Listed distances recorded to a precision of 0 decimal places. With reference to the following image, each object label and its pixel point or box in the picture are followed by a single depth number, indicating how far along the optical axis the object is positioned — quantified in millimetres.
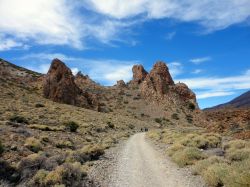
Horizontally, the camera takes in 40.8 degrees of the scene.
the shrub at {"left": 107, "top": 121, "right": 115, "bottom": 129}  58291
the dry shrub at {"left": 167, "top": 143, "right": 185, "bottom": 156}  22484
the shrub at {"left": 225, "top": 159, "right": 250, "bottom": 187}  10602
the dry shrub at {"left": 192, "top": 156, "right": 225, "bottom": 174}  15344
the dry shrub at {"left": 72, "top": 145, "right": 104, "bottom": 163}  19794
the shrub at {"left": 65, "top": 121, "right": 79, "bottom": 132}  38622
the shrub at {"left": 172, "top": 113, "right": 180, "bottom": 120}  106662
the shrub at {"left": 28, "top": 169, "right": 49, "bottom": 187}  13038
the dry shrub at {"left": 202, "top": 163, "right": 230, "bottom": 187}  12613
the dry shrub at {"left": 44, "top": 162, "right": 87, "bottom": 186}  12977
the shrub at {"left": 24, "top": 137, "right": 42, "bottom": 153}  21525
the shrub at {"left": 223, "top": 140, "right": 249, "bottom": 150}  19953
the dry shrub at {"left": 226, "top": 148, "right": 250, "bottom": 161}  16375
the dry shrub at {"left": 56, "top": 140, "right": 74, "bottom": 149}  25745
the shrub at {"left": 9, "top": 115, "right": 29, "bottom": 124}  35062
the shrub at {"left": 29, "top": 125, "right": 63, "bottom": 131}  32650
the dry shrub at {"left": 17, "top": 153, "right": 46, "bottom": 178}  14853
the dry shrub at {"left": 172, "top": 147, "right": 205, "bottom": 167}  17953
